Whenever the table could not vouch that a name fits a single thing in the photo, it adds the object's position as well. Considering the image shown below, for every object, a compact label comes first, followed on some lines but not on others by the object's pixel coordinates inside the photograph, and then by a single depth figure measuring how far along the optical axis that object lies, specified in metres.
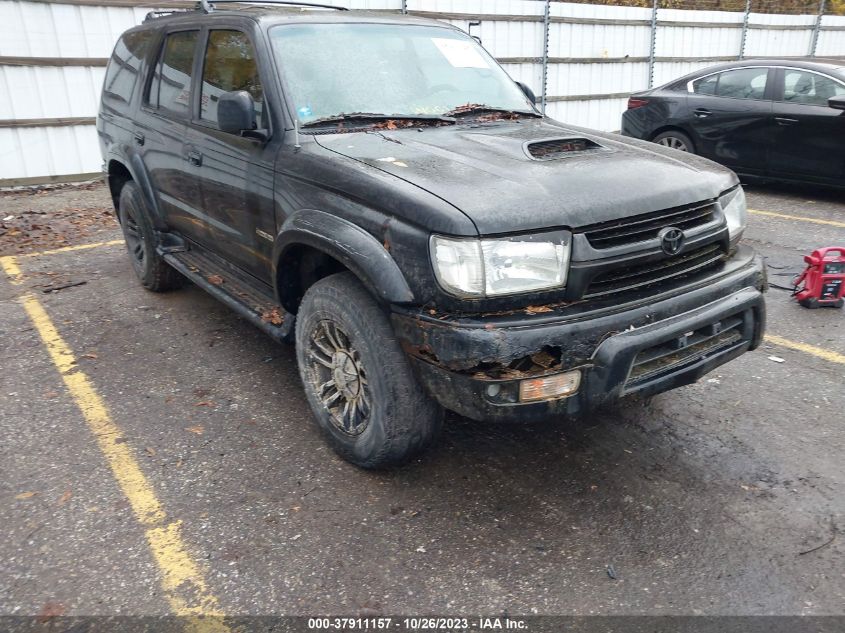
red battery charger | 4.70
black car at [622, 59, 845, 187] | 7.31
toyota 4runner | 2.44
